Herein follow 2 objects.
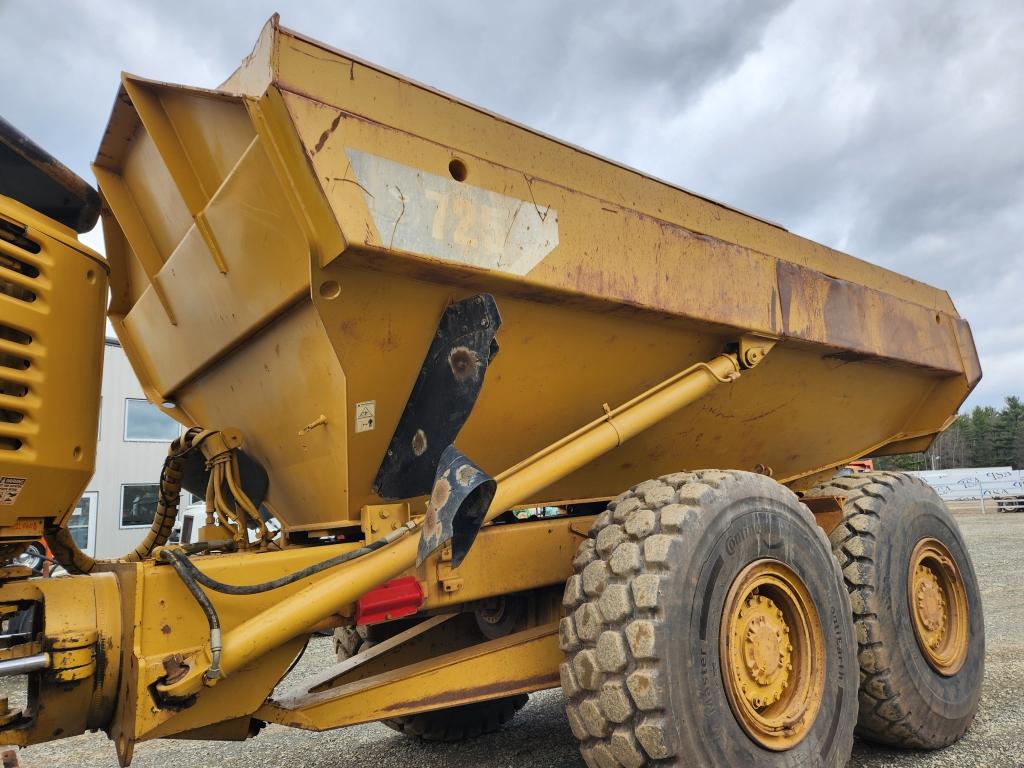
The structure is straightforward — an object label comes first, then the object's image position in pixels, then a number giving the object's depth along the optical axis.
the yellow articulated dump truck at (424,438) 1.89
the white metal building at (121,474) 15.41
